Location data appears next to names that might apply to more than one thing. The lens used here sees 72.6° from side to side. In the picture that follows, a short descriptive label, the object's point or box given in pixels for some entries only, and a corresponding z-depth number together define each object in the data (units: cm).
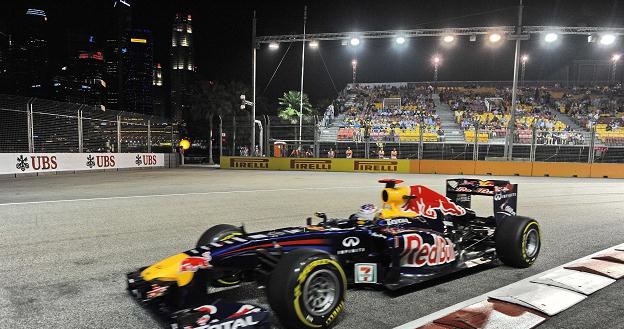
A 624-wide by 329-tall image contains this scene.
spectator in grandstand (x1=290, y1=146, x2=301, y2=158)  2456
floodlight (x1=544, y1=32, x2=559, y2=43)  2050
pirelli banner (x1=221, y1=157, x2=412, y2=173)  2269
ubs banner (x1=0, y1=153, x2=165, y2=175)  1608
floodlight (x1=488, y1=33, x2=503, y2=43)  2073
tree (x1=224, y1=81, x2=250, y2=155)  4862
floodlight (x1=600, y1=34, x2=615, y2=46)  2031
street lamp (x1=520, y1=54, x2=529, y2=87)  4084
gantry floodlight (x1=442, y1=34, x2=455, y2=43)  2134
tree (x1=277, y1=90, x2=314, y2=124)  4581
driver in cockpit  429
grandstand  2298
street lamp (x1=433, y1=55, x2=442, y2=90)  3984
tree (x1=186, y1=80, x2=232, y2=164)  4759
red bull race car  291
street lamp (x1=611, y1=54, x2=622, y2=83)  3731
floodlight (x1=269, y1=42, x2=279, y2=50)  2434
